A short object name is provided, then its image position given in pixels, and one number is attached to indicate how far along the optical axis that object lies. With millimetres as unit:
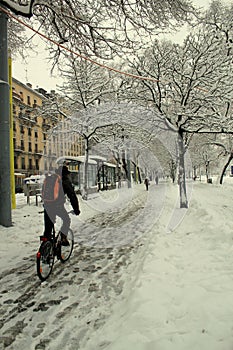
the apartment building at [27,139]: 52719
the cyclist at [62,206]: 5445
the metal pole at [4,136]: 9188
